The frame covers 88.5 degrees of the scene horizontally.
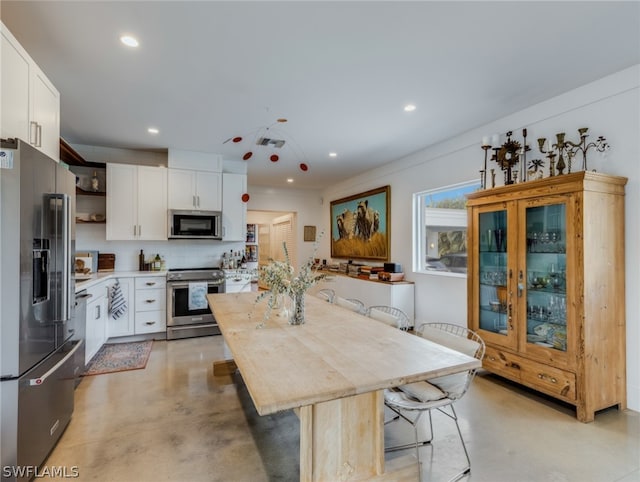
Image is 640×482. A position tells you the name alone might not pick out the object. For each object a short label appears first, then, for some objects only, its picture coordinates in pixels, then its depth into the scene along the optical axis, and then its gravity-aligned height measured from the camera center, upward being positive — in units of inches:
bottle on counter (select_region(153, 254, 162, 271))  192.1 -12.1
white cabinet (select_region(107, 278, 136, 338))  168.7 -38.8
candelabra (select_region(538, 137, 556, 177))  113.2 +31.6
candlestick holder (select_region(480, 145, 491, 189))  145.6 +30.7
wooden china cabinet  97.7 -15.1
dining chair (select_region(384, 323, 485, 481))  72.8 -34.7
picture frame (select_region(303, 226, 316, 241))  301.6 +9.2
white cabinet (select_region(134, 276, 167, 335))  174.7 -33.3
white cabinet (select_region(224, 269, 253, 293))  192.7 -25.0
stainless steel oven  179.0 -33.7
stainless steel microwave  186.4 +10.9
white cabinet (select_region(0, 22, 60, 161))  69.1 +34.4
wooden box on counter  185.0 -10.8
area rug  136.1 -52.2
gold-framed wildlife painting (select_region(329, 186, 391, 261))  219.9 +13.3
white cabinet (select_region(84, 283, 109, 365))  132.8 -34.0
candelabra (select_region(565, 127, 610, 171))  108.8 +33.6
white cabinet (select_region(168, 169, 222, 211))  190.4 +31.7
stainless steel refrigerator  62.9 -12.6
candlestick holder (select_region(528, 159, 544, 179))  122.2 +28.9
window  171.8 +7.4
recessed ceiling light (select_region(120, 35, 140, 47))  87.0 +54.6
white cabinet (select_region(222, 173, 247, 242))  203.3 +22.4
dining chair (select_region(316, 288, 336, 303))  136.9 -23.4
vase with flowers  88.2 -10.8
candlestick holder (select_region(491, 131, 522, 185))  131.9 +35.6
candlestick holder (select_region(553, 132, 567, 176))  110.7 +32.4
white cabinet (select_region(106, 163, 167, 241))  179.3 +22.8
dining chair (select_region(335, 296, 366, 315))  119.0 -23.2
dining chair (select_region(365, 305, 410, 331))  97.8 -23.4
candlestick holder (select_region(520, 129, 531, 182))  131.1 +33.4
